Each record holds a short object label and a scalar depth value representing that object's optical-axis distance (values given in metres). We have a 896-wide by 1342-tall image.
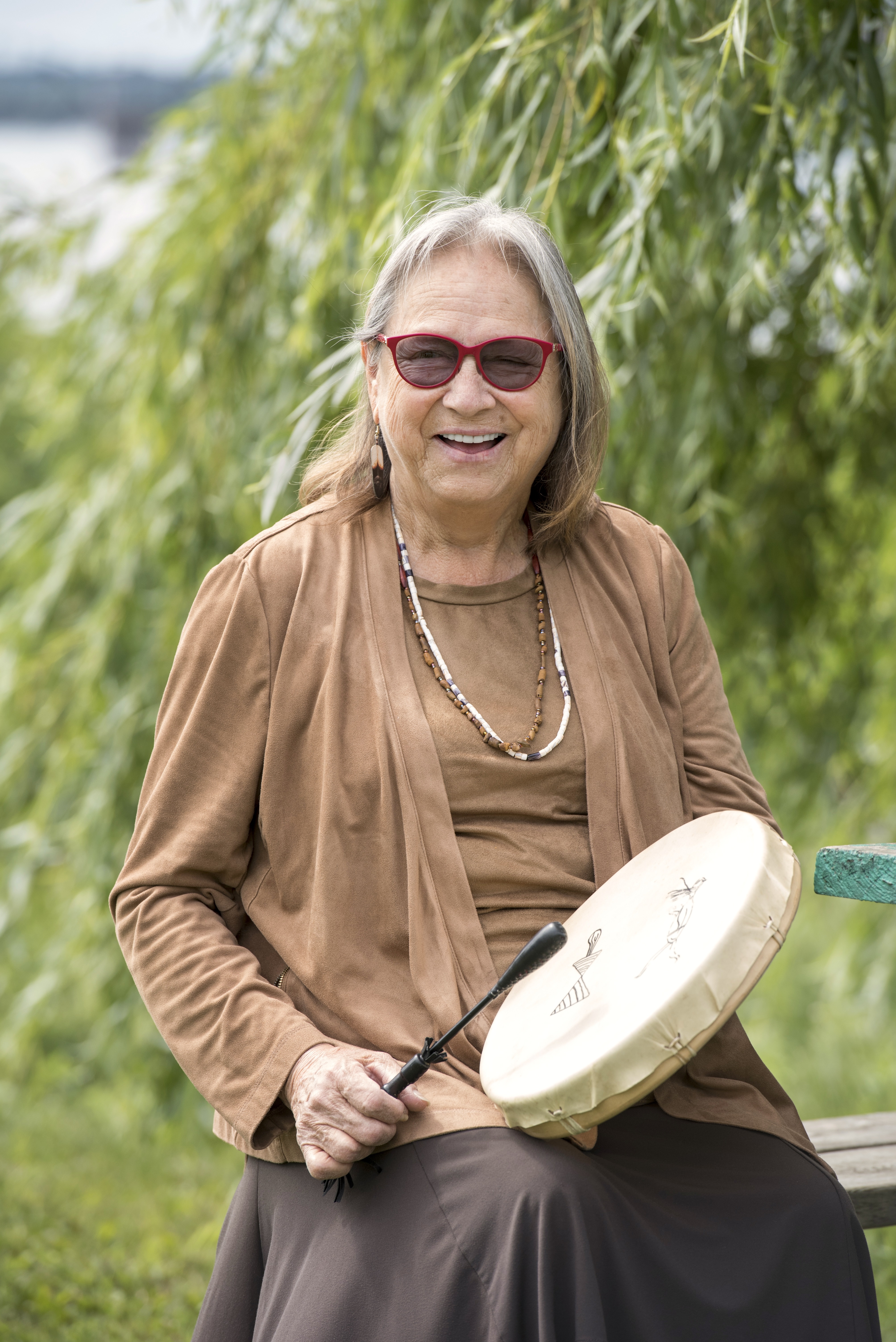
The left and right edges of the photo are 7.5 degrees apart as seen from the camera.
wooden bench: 5.17
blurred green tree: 5.57
